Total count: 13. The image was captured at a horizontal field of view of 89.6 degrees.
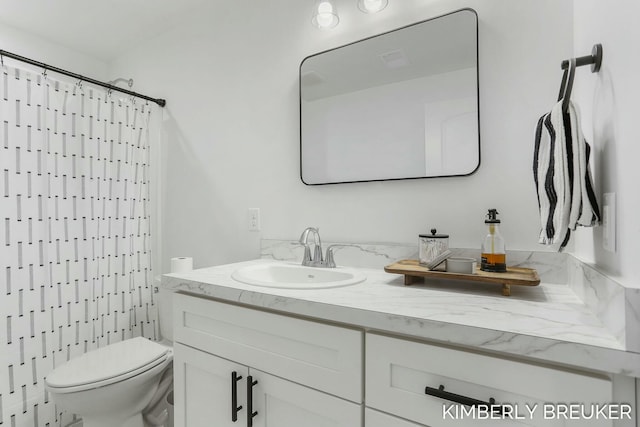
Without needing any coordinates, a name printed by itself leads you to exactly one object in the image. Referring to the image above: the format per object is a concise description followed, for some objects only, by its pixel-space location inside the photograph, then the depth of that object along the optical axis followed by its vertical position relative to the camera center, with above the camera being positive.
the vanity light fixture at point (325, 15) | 1.39 +0.86
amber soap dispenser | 0.97 -0.12
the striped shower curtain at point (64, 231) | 1.43 -0.08
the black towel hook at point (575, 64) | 0.77 +0.36
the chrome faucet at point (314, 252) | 1.38 -0.17
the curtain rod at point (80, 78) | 1.41 +0.70
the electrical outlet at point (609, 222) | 0.69 -0.03
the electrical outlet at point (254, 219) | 1.69 -0.03
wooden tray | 0.87 -0.18
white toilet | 1.26 -0.68
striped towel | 0.74 +0.07
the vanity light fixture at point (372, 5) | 1.30 +0.84
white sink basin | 1.24 -0.25
